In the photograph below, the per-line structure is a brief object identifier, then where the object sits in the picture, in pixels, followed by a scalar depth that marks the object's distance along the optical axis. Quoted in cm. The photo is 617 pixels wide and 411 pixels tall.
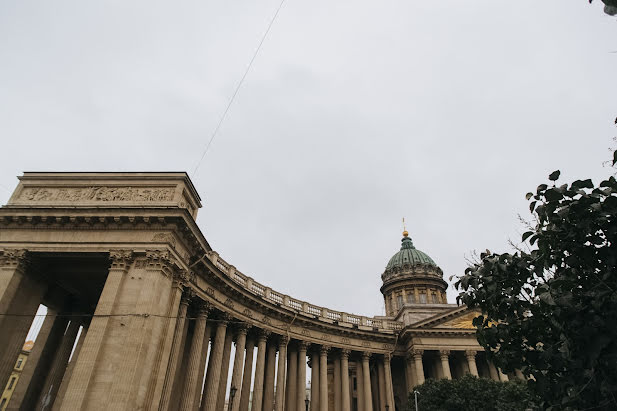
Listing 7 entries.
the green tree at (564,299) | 552
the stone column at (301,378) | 3294
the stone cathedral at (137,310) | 1792
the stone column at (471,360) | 3759
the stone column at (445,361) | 3756
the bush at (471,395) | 2575
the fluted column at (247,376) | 2851
